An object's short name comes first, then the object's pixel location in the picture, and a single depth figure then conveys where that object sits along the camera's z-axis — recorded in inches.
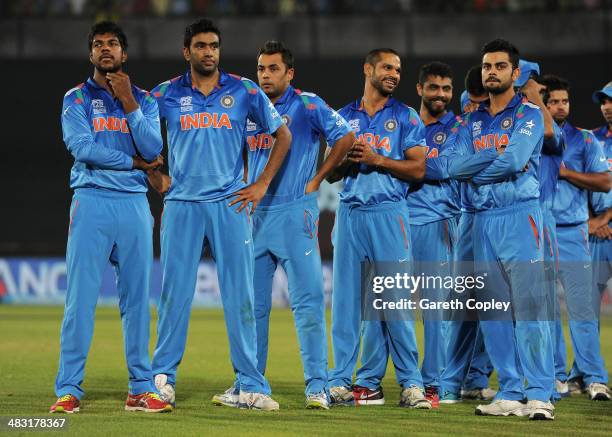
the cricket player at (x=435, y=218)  655.8
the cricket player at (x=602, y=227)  785.6
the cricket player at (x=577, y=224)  737.0
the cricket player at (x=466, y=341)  631.2
